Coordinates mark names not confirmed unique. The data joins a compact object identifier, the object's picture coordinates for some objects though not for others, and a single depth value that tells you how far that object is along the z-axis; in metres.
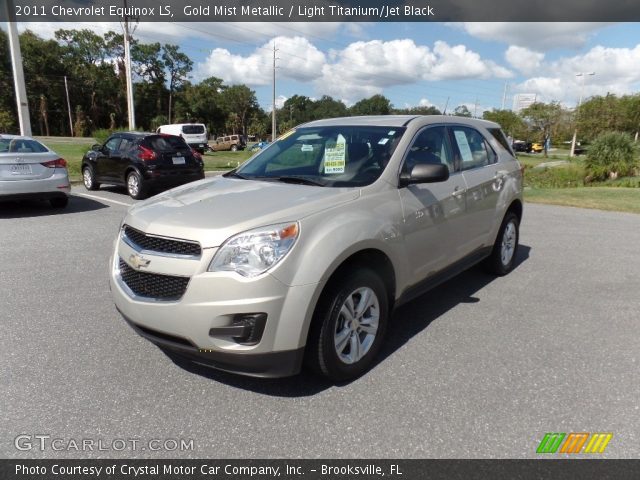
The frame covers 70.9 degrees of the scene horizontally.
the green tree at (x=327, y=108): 114.44
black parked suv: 10.91
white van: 33.00
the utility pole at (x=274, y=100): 45.53
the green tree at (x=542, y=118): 51.88
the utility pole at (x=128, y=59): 21.90
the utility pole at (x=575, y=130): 47.41
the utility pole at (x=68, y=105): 69.07
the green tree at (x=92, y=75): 72.19
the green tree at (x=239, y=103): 84.44
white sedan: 7.90
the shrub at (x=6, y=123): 51.00
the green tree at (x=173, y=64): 78.38
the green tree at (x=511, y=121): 56.94
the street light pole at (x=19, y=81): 13.66
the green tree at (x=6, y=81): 62.34
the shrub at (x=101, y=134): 19.10
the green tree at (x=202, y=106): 76.88
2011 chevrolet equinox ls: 2.53
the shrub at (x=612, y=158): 18.81
